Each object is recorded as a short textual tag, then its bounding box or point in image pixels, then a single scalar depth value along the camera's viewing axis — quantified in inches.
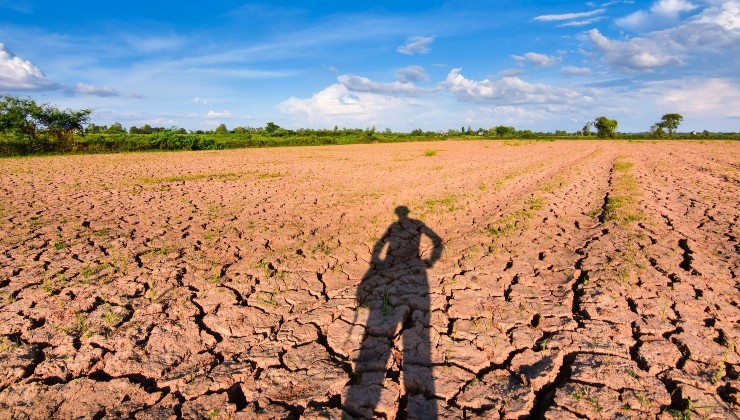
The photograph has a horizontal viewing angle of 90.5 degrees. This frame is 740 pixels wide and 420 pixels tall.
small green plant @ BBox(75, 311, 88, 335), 129.0
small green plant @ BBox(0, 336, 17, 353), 117.8
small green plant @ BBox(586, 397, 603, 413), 93.4
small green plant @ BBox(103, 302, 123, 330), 133.6
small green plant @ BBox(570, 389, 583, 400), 97.0
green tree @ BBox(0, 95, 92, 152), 879.7
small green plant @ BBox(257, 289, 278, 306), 153.5
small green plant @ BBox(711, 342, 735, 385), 103.1
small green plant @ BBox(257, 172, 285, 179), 523.8
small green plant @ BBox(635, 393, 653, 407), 94.9
